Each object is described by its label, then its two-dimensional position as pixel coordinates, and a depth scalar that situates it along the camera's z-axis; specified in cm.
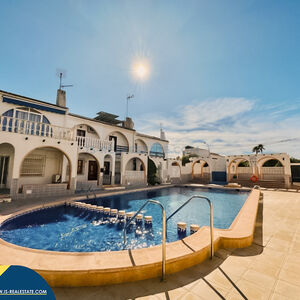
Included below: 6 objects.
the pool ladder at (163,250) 261
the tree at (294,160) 3509
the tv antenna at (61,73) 1609
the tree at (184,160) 4246
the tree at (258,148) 4801
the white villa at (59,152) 1004
